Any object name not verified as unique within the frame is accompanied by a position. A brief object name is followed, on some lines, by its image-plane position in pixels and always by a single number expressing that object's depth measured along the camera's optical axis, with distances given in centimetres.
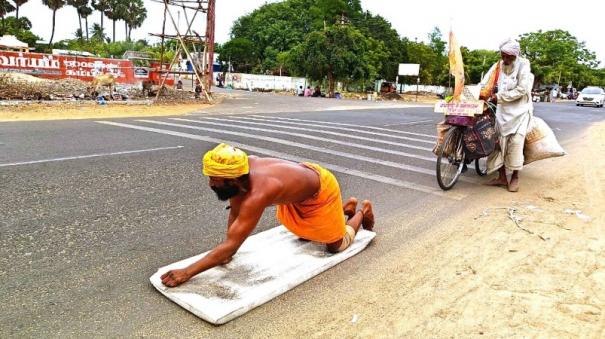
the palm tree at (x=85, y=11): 6525
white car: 3503
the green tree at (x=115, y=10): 6944
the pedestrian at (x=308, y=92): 3669
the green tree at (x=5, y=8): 4997
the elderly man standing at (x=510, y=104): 568
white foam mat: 261
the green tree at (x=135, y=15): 7269
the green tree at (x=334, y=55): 3756
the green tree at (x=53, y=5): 5669
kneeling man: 264
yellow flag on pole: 565
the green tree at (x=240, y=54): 5959
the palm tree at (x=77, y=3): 6119
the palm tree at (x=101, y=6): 6725
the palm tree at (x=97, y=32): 7075
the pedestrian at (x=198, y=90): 2234
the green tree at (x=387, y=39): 5488
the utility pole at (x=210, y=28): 2056
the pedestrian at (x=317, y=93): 3709
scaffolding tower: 2003
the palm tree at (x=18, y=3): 5342
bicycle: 567
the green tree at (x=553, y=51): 6197
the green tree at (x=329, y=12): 5822
